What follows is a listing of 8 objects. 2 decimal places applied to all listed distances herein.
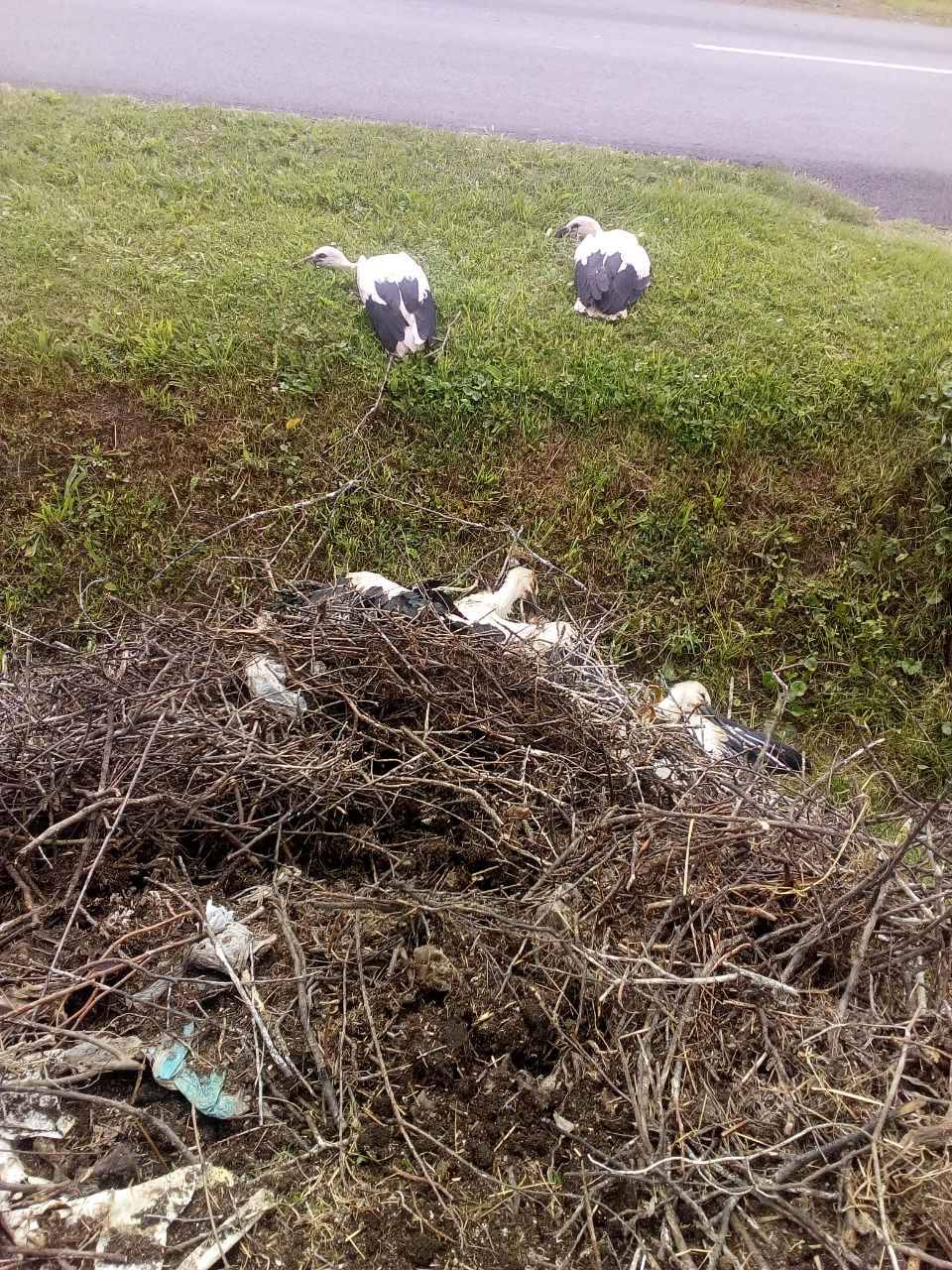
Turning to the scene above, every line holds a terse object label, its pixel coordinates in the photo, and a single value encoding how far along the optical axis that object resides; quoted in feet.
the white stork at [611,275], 13.03
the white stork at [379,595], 9.32
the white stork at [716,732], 8.66
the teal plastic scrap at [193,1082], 5.03
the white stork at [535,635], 8.75
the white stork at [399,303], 12.25
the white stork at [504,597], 10.45
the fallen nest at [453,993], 4.64
